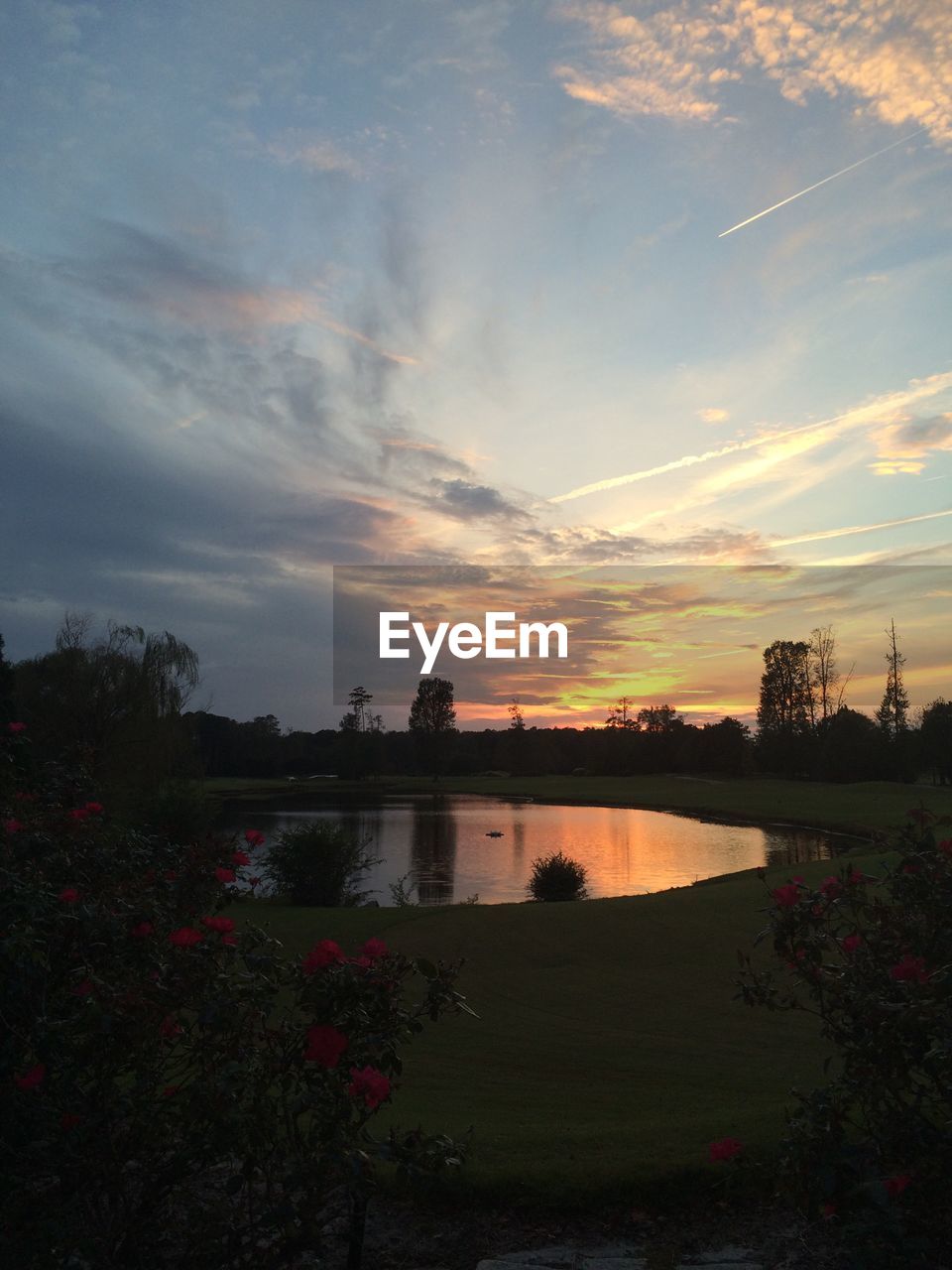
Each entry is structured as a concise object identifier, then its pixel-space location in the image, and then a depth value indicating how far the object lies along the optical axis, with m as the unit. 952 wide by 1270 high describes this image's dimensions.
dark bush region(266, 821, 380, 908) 19.36
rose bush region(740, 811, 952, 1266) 2.60
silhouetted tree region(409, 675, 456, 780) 88.62
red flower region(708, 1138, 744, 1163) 2.91
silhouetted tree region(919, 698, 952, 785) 57.06
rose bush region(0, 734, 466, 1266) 2.72
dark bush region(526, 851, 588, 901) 21.38
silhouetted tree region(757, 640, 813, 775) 69.88
